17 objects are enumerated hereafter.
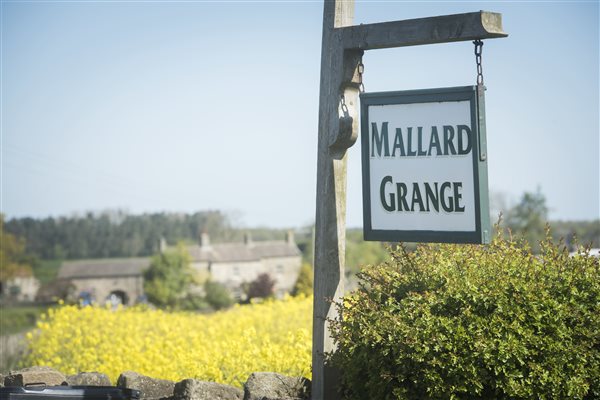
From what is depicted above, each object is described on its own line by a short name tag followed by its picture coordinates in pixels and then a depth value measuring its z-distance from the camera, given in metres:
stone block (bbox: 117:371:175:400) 15.26
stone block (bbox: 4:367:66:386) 14.89
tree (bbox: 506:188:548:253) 132.50
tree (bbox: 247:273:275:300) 110.31
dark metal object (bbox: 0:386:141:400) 12.00
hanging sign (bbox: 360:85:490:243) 12.27
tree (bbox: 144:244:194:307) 114.44
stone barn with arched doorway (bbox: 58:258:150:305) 139.12
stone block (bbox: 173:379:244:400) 14.02
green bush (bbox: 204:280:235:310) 111.37
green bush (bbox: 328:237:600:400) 11.48
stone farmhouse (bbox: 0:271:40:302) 135.62
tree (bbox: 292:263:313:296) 93.75
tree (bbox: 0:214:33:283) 131.12
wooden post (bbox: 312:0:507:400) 13.44
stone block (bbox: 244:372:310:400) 14.16
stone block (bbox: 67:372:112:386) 15.87
